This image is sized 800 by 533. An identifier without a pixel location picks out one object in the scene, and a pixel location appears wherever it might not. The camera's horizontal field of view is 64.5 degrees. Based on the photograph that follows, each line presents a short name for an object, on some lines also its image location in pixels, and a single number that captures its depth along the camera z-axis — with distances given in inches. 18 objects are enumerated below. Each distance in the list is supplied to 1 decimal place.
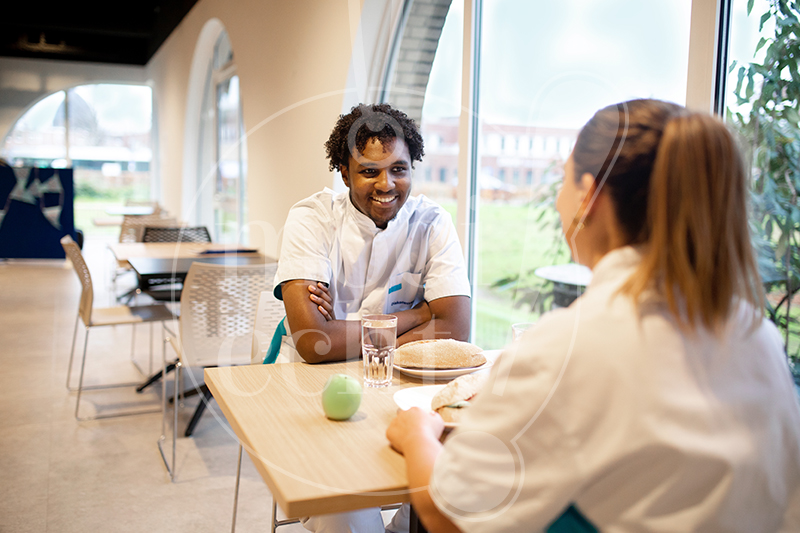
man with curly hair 68.9
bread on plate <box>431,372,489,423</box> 43.8
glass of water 54.1
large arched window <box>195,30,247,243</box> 249.2
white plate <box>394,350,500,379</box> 54.7
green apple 44.9
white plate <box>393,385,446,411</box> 48.1
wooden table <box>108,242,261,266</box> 143.9
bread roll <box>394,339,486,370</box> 55.9
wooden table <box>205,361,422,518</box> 35.0
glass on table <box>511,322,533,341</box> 56.2
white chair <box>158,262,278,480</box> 98.7
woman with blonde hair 28.2
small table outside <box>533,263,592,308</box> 92.3
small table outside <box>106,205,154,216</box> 280.7
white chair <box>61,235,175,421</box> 120.4
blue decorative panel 324.2
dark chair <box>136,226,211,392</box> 180.7
